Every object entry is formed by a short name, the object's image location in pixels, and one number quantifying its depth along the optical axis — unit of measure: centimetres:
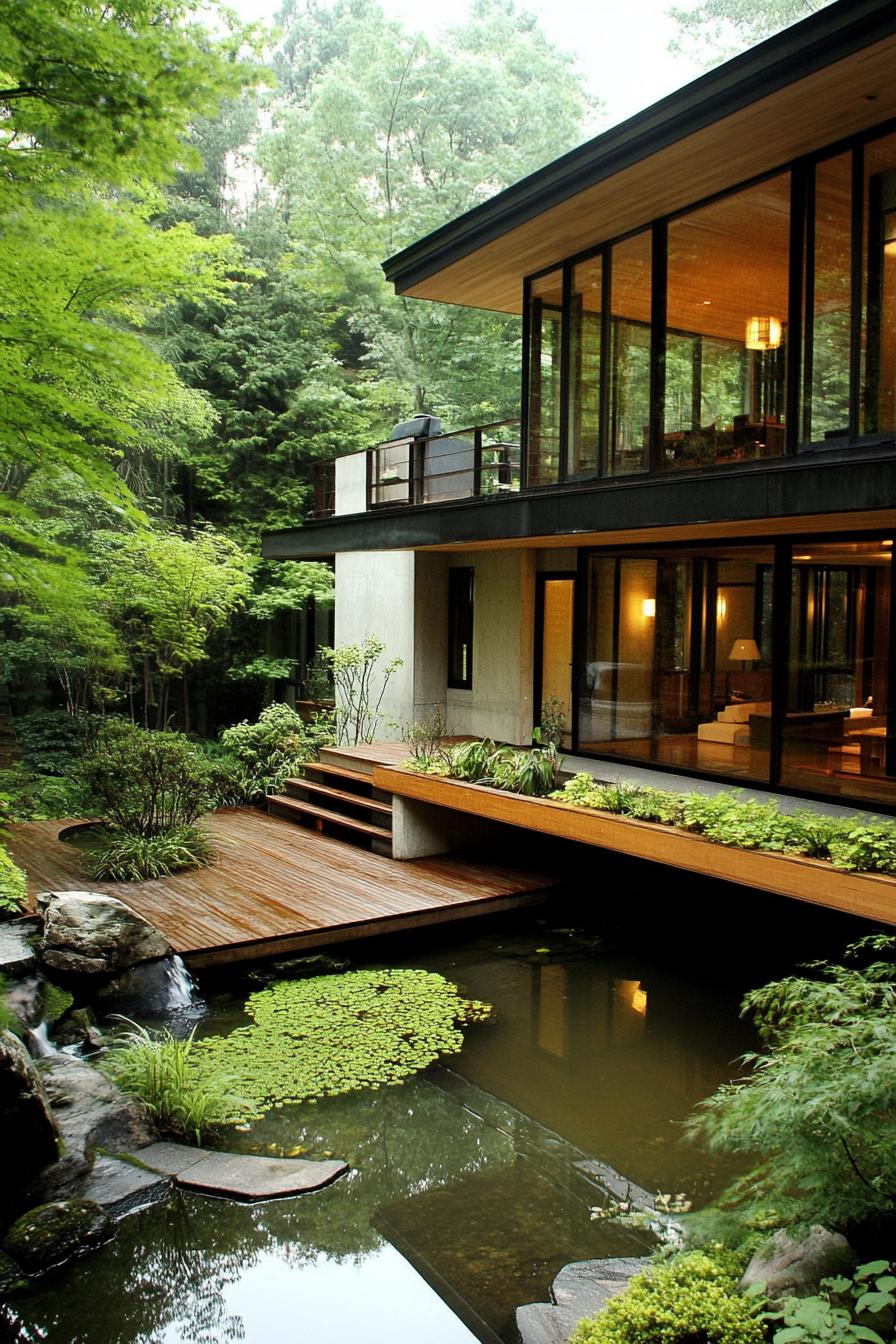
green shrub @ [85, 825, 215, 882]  948
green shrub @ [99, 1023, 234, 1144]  561
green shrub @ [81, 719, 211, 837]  1004
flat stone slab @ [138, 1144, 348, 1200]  500
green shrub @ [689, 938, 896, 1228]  331
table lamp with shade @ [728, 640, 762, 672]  873
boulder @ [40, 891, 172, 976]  724
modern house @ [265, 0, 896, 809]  701
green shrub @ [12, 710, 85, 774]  1636
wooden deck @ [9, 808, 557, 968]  802
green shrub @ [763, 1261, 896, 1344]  279
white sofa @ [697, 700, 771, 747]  889
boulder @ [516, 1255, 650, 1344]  391
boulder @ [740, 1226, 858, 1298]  346
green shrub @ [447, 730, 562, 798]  924
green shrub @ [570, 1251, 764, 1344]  338
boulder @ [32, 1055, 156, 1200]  505
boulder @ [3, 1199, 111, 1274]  452
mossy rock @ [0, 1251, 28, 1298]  436
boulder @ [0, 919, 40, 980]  681
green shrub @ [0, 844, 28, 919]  484
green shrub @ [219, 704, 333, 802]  1354
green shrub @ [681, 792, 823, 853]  677
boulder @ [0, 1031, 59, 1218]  491
